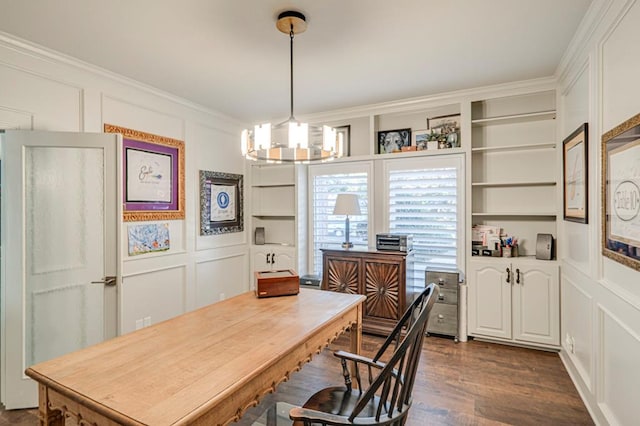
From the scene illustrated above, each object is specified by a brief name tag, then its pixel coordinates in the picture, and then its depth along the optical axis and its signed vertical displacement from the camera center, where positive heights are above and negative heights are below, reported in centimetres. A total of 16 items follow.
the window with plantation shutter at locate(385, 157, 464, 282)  374 +3
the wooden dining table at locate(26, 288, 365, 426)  110 -61
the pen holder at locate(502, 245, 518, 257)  353 -42
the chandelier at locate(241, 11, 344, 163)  212 +49
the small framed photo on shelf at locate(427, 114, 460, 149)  377 +91
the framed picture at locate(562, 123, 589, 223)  244 +28
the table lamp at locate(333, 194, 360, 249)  386 +7
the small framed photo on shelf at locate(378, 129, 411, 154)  412 +86
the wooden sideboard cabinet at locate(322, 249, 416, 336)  364 -78
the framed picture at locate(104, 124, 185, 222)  330 +37
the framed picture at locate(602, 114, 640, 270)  164 +9
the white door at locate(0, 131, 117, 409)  242 -27
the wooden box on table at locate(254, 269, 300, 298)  232 -51
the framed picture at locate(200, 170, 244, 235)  419 +11
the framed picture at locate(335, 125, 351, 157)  444 +89
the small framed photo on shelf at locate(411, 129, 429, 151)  394 +84
